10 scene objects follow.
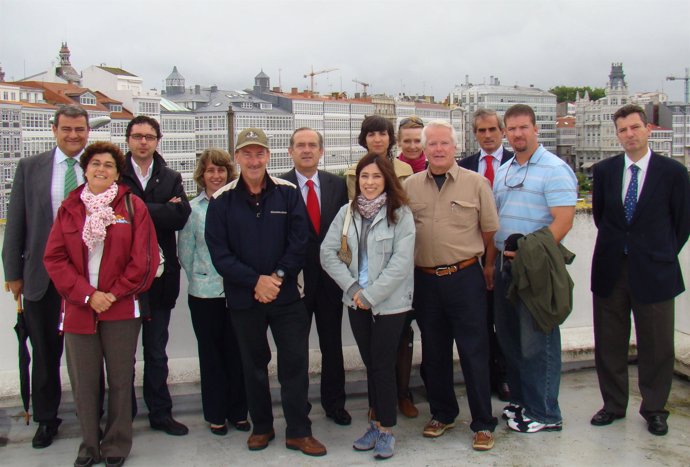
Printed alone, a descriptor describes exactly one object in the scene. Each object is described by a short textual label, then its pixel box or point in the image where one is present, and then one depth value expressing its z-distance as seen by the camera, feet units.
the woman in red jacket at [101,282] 9.36
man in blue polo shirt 10.45
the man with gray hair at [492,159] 12.27
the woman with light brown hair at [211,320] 10.78
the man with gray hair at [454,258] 10.19
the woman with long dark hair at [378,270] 9.89
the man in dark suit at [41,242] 10.30
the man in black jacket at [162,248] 10.78
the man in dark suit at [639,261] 10.51
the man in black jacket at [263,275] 10.00
